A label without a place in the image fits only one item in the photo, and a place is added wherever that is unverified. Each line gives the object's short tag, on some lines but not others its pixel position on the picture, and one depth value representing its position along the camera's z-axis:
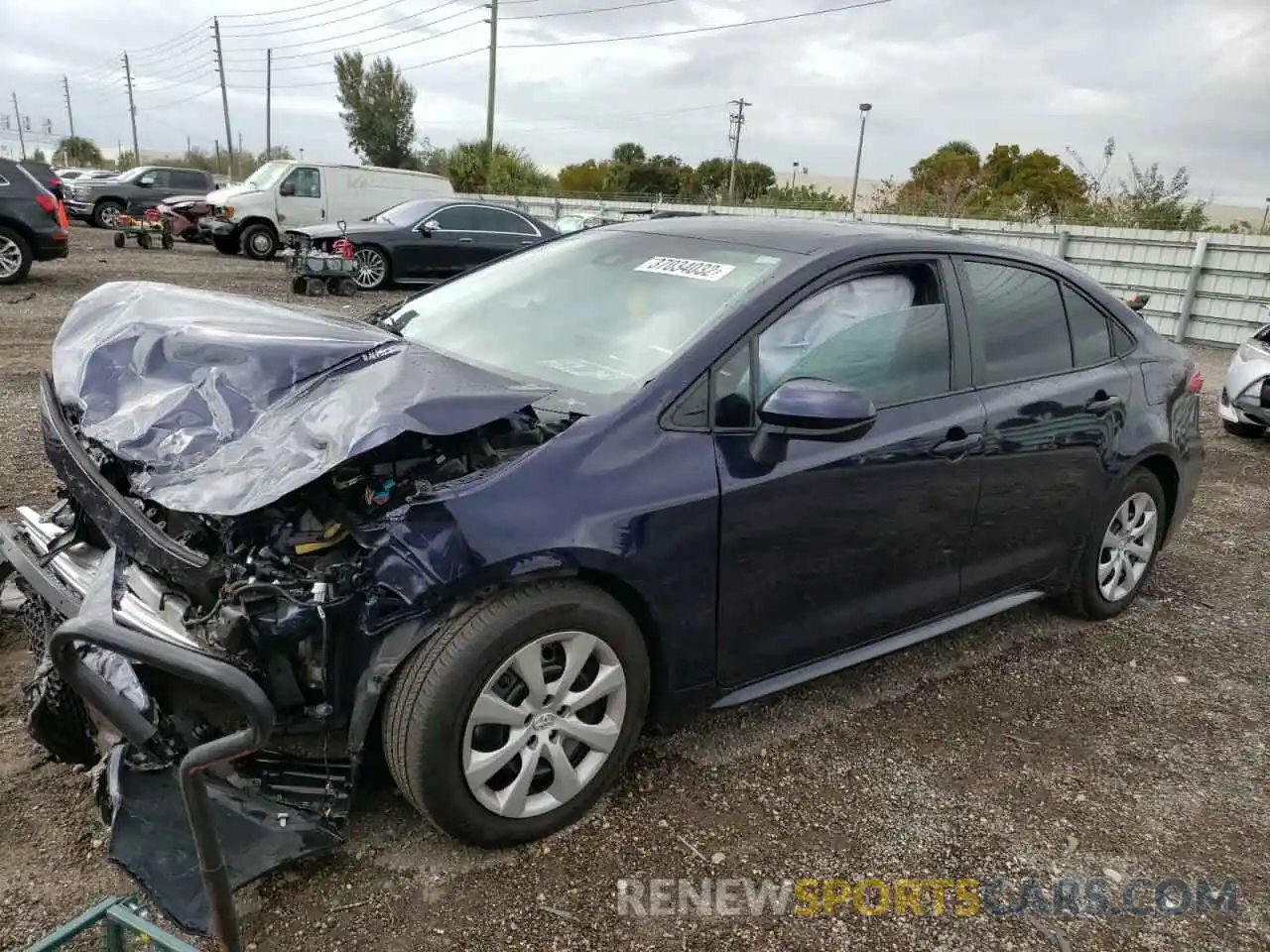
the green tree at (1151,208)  17.48
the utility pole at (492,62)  33.41
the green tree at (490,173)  36.09
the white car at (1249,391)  7.38
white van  17.06
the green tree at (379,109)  49.09
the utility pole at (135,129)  64.12
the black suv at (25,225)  10.95
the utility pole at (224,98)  51.63
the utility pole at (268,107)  59.53
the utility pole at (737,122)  54.59
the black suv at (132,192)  22.86
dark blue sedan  2.14
